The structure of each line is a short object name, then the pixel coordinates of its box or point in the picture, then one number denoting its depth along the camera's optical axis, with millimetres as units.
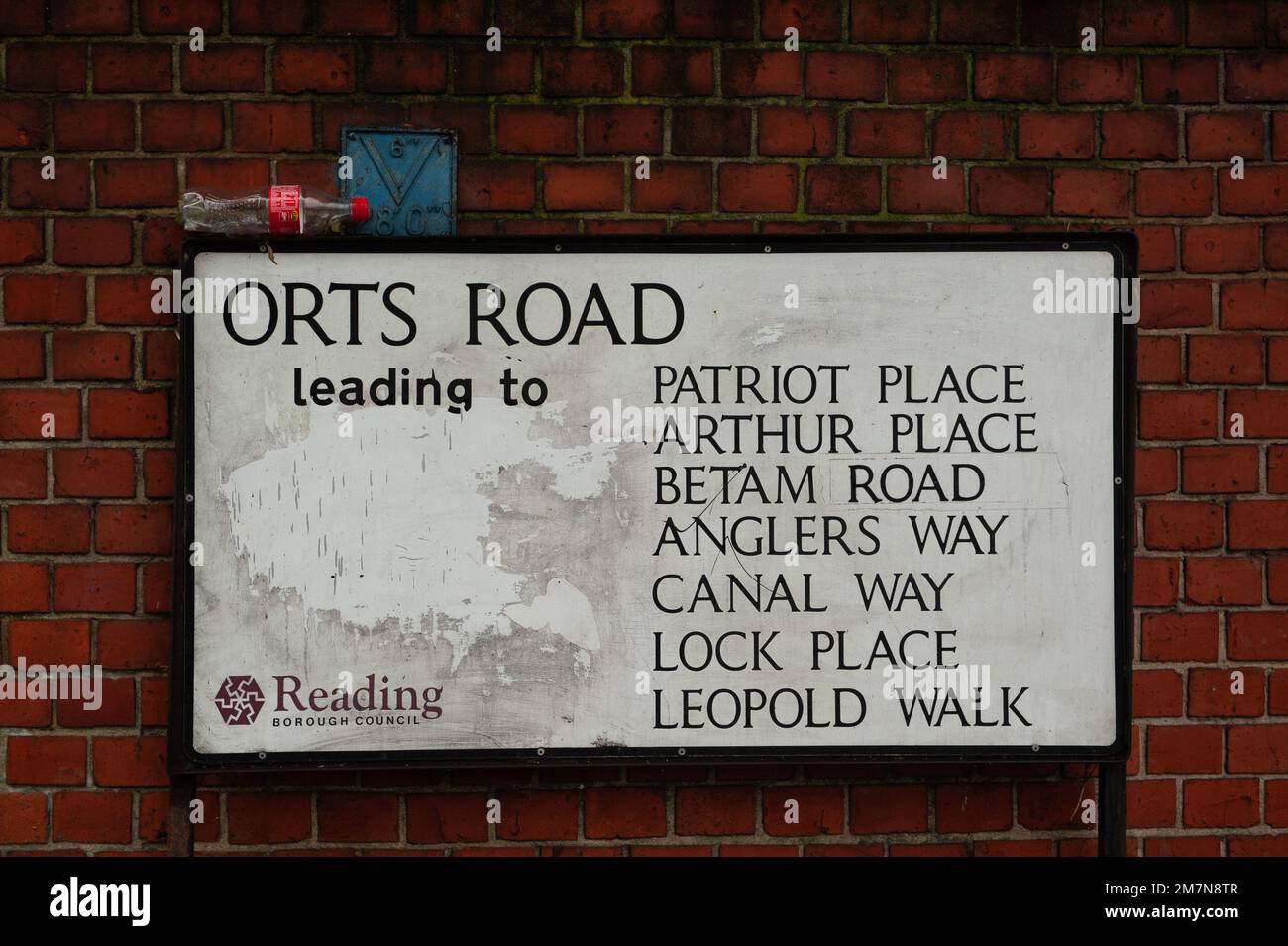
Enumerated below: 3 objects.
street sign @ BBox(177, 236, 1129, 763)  2045
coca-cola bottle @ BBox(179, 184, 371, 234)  2076
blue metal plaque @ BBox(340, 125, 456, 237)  2109
